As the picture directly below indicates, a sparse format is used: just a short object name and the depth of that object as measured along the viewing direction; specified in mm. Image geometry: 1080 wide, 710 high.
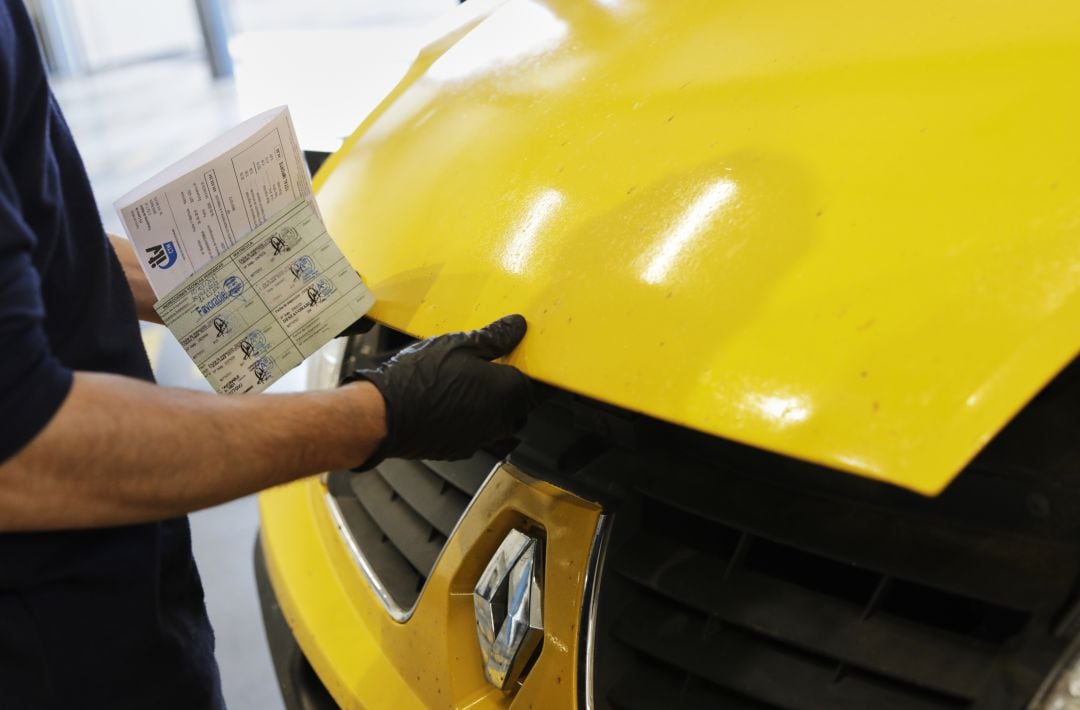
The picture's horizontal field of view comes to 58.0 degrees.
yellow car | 789
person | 808
